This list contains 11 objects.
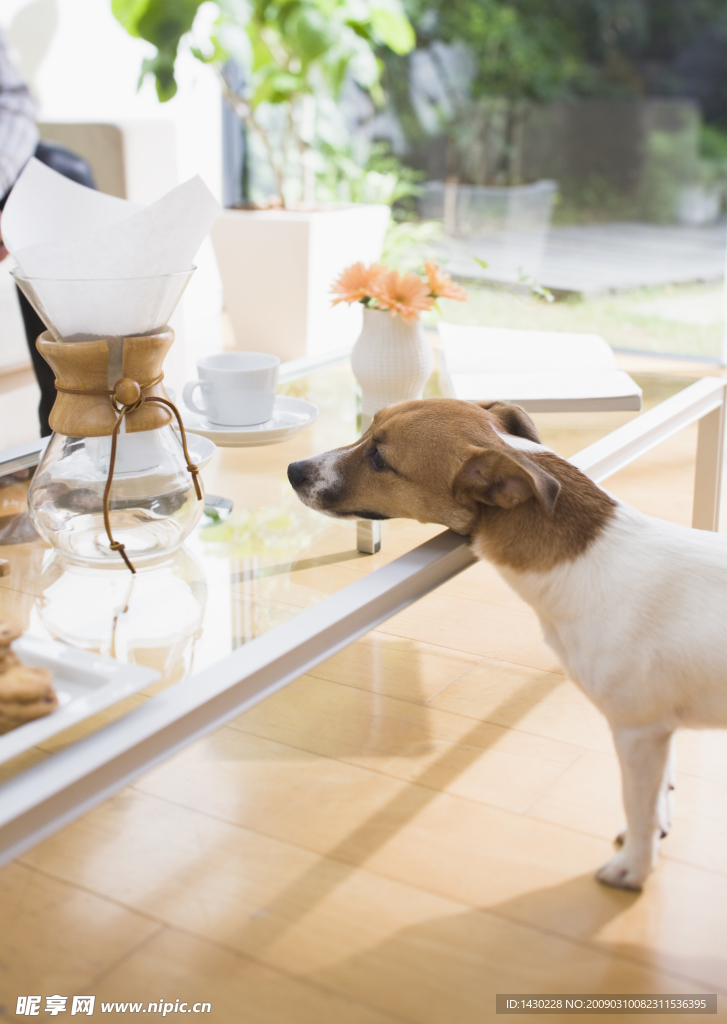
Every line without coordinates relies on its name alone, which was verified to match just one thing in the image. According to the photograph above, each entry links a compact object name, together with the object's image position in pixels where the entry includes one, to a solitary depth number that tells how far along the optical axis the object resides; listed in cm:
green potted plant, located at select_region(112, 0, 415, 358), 296
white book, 139
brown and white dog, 87
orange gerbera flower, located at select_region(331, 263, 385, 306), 144
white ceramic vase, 145
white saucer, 132
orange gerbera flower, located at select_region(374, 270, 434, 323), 142
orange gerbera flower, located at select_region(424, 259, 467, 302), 146
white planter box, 303
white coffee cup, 133
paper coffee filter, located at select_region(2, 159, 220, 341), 88
